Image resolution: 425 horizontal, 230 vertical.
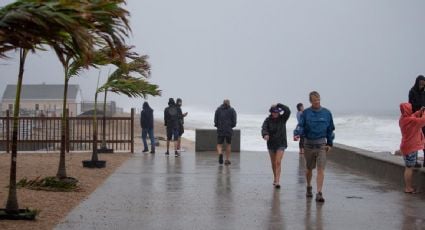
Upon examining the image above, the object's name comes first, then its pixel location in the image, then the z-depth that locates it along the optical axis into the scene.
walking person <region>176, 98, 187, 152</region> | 17.94
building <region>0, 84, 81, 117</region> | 88.56
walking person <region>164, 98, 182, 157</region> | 17.77
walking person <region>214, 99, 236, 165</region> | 15.05
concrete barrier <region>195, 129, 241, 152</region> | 19.33
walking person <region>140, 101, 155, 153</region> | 18.62
